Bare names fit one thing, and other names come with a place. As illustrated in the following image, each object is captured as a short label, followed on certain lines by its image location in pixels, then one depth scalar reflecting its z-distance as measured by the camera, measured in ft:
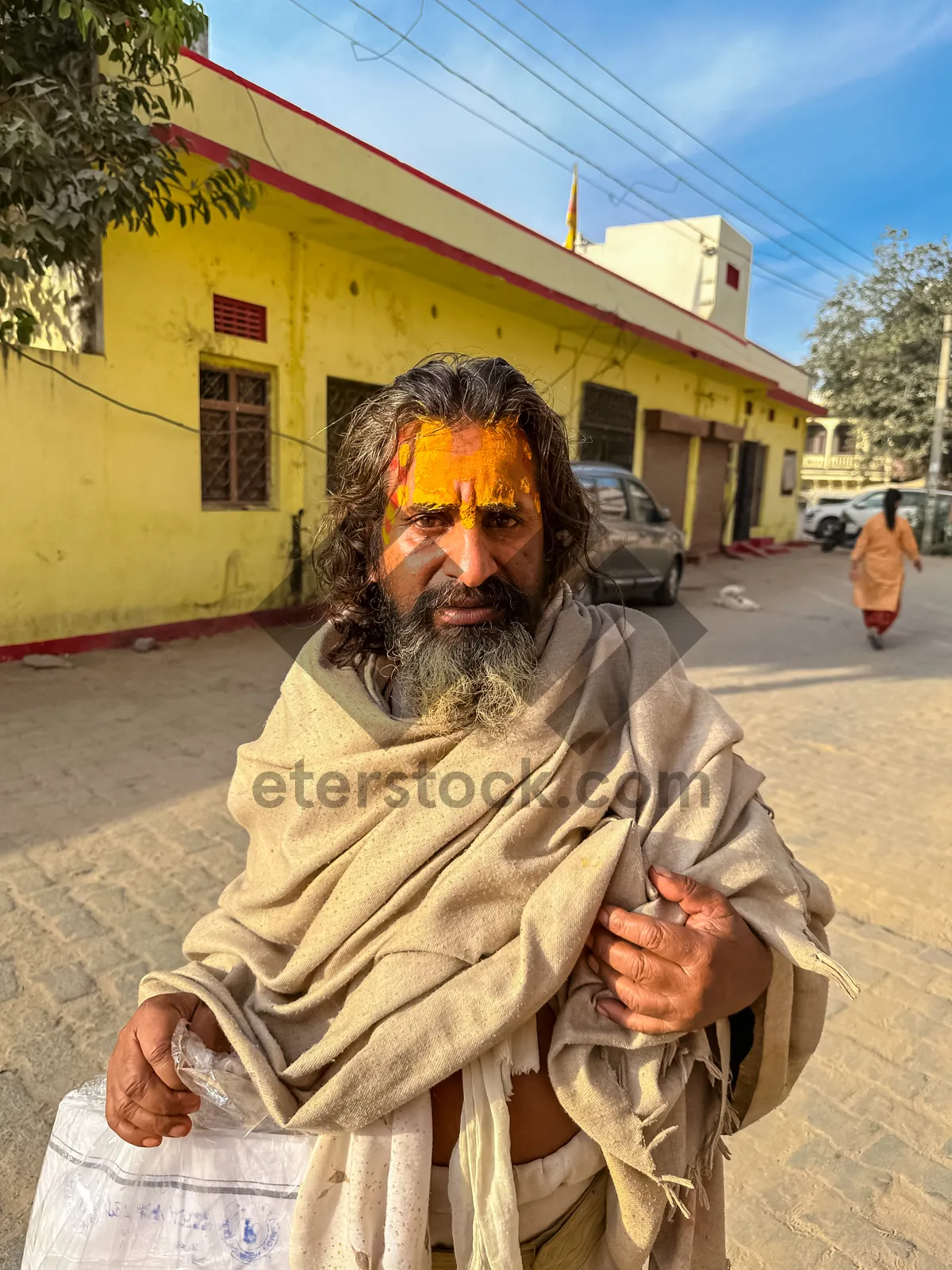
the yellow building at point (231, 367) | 21.38
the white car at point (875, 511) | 72.95
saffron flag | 64.39
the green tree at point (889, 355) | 80.74
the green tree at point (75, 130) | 15.35
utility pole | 72.18
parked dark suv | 32.99
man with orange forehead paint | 3.49
